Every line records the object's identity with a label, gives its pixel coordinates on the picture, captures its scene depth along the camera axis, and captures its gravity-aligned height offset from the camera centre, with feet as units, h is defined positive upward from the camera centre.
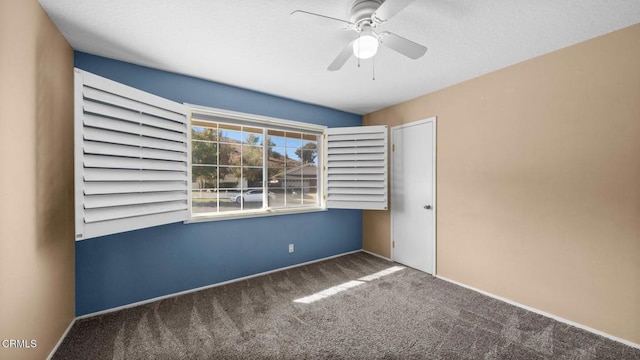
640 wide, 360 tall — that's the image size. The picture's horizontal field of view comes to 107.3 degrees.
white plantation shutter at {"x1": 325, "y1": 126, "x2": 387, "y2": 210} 10.90 +0.56
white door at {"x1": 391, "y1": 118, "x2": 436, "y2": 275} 9.95 -0.71
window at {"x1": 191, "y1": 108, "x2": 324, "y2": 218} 8.77 +0.63
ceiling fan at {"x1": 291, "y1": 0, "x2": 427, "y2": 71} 4.32 +3.02
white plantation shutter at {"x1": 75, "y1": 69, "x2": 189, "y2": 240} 5.14 +0.55
